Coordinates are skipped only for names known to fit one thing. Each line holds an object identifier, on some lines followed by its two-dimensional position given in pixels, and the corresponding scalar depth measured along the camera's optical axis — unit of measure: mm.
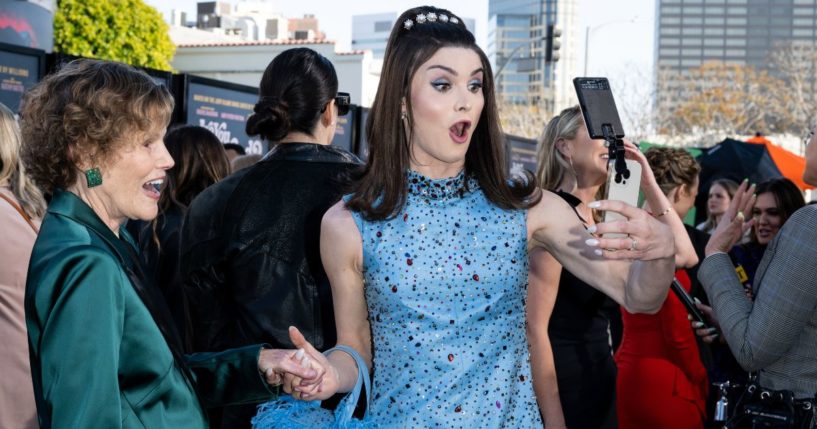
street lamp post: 41969
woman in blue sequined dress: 2637
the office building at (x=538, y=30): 174875
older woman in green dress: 2154
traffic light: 24938
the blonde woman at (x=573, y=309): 3537
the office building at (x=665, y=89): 50781
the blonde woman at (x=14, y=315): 3406
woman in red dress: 4473
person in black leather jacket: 3629
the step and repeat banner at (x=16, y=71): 7188
